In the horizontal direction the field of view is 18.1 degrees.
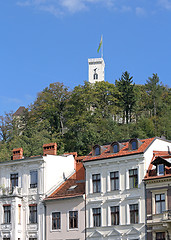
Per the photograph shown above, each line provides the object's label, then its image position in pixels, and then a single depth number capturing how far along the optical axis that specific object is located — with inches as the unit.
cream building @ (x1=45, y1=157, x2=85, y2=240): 2049.7
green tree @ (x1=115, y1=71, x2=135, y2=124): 4070.1
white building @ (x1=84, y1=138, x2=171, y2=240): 1928.5
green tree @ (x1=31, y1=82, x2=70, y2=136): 4077.3
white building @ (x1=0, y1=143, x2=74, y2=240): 2145.7
